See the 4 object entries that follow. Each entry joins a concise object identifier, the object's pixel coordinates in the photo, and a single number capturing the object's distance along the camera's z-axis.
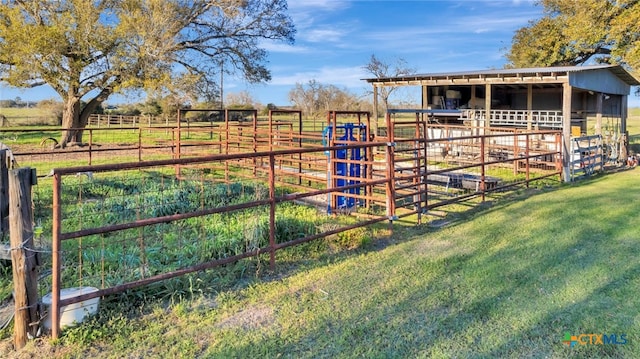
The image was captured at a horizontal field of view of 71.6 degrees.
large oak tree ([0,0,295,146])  15.51
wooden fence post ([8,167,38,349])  2.68
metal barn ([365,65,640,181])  11.33
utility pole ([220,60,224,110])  19.83
